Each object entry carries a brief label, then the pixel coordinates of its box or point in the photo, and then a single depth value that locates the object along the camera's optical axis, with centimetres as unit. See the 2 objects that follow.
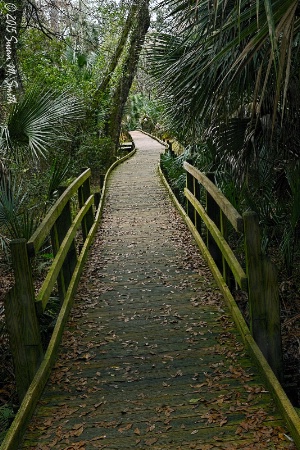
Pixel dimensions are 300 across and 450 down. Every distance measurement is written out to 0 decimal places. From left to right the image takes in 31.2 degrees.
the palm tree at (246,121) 554
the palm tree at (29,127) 723
